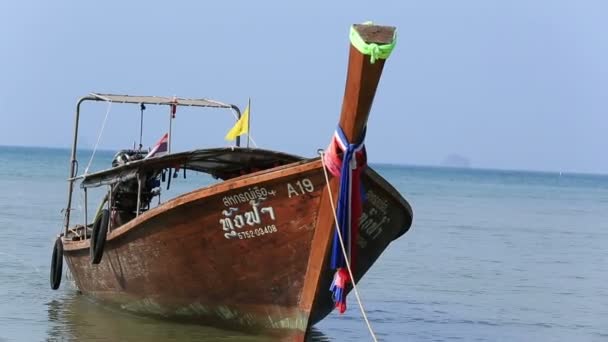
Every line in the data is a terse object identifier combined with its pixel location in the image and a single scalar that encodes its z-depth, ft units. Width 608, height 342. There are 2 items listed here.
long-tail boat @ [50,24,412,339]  60.05
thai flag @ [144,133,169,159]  76.02
